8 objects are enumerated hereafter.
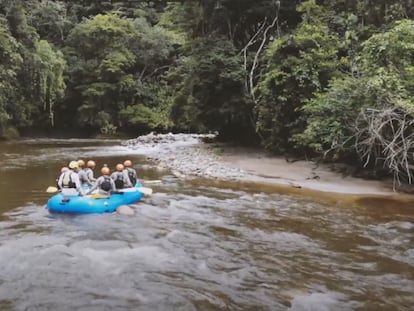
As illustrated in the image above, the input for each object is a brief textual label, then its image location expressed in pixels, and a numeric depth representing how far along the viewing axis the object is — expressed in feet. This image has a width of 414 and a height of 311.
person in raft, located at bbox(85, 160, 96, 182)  37.17
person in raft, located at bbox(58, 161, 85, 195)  34.76
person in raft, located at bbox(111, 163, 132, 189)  37.04
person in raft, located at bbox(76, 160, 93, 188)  36.94
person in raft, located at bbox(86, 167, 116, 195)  35.35
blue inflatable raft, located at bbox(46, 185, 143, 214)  32.50
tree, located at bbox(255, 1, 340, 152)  51.68
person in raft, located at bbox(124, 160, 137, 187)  38.06
